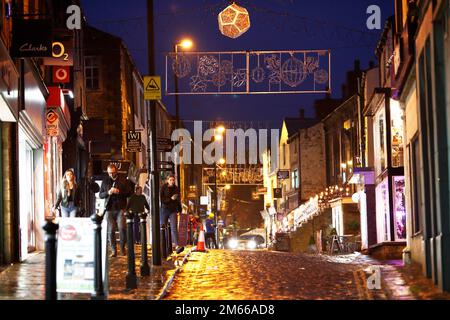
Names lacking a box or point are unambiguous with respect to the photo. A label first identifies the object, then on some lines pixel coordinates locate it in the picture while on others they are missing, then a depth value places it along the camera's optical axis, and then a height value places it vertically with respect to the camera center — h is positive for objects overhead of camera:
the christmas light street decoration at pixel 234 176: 71.06 +1.77
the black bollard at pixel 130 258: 13.59 -0.82
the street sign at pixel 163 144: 25.11 +1.57
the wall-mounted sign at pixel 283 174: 64.25 +1.63
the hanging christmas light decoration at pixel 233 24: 20.28 +3.82
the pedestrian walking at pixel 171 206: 20.92 -0.12
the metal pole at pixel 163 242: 19.67 -0.87
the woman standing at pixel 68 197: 18.50 +0.14
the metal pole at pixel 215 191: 59.23 +0.54
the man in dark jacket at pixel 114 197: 18.92 +0.11
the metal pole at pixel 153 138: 18.50 +1.28
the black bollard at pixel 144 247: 15.35 -0.76
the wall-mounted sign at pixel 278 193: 69.38 +0.35
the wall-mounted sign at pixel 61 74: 26.44 +3.70
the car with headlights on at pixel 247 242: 60.16 -2.86
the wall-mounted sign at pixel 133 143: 37.78 +2.41
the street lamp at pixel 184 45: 27.04 +4.84
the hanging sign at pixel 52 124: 24.69 +2.15
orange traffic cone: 23.31 -1.10
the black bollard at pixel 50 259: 9.03 -0.53
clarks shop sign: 18.70 +3.35
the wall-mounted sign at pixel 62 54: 24.97 +4.02
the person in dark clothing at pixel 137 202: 20.05 -0.01
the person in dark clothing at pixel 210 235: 39.06 -1.48
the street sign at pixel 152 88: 18.20 +2.22
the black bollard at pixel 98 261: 11.05 -0.70
